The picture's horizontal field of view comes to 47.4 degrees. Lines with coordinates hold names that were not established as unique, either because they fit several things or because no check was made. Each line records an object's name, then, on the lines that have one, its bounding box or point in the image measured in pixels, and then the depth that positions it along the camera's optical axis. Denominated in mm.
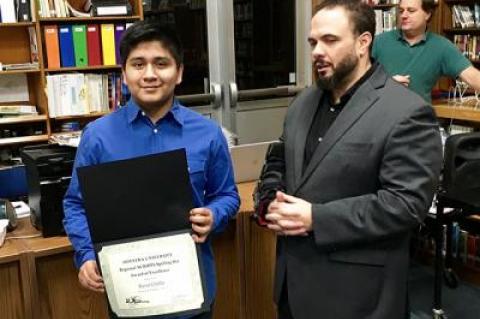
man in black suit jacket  1486
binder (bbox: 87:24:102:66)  4332
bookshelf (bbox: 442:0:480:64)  5102
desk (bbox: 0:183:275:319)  2096
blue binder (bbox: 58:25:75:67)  4234
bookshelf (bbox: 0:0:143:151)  4199
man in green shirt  3625
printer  2133
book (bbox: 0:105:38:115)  4238
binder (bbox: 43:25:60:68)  4184
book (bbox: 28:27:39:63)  4242
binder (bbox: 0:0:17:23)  4024
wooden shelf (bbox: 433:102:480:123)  3982
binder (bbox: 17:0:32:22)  4062
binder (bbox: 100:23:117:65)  4371
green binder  4281
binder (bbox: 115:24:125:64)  4414
